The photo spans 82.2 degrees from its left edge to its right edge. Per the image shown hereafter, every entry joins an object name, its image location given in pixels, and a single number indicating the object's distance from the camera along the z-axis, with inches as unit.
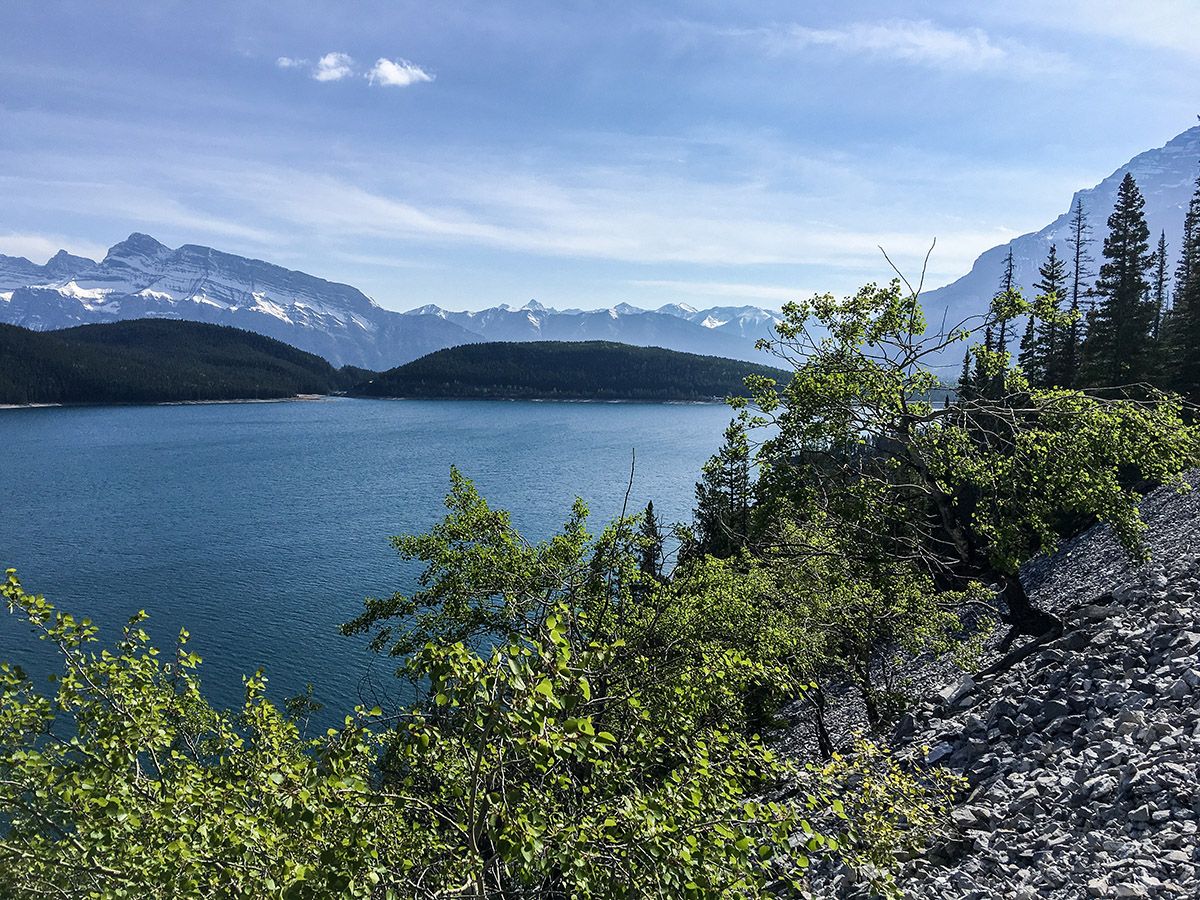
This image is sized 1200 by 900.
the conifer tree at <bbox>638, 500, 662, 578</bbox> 795.4
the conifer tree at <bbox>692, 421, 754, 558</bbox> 594.5
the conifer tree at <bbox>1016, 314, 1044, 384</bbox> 2372.5
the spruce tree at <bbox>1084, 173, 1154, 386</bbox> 2138.3
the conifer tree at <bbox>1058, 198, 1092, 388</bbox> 2475.4
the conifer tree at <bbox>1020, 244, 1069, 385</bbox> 2493.5
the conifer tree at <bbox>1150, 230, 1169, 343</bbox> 2792.8
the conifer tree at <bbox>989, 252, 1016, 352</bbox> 2324.3
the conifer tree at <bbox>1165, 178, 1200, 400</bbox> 1955.0
